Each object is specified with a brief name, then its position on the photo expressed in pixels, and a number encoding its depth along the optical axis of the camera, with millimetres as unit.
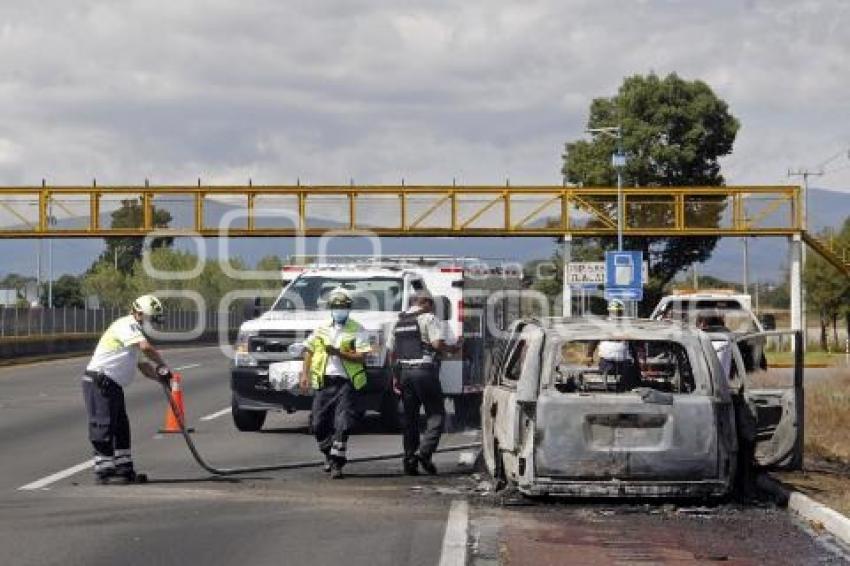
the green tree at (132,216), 48000
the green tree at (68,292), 132250
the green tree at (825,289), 70938
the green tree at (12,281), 179500
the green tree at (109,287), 125506
